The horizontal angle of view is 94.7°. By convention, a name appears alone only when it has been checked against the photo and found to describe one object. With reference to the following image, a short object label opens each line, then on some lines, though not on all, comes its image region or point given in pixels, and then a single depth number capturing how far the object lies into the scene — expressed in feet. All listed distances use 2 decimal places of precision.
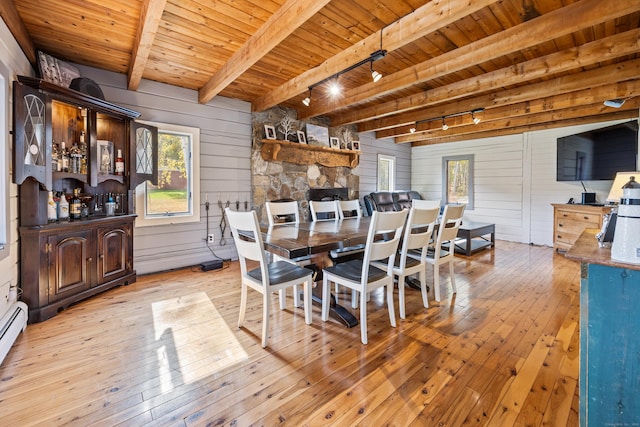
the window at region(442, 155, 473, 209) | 23.47
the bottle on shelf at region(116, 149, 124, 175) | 11.22
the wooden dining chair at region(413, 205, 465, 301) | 9.52
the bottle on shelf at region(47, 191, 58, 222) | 9.01
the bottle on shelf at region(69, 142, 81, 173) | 9.77
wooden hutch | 8.05
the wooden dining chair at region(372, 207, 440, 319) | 8.29
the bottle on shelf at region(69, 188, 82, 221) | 9.90
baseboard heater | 6.44
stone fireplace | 15.92
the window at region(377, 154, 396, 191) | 24.34
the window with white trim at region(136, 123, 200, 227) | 12.83
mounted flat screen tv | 14.79
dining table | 6.79
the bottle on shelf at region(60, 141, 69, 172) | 9.53
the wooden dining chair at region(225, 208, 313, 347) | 6.95
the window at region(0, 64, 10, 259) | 7.20
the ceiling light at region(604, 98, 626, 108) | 13.02
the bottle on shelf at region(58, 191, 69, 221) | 9.53
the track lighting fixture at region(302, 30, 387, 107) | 8.59
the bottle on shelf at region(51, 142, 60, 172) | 9.20
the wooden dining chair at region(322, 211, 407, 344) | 7.22
